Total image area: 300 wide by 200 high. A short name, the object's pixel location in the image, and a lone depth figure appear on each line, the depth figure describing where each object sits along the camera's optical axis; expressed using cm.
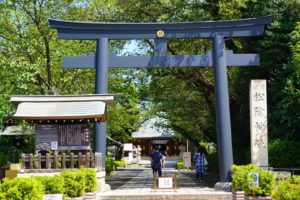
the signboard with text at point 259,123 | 1998
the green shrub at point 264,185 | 1445
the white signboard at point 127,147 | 5568
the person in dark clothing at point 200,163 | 2766
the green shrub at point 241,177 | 1564
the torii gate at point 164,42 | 2095
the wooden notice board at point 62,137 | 2003
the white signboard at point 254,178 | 1445
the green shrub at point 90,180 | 1656
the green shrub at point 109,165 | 3412
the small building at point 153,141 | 6869
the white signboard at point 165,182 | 1950
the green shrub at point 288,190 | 980
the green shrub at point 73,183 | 1402
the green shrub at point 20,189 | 996
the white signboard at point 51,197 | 1126
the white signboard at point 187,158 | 4023
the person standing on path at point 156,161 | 2339
